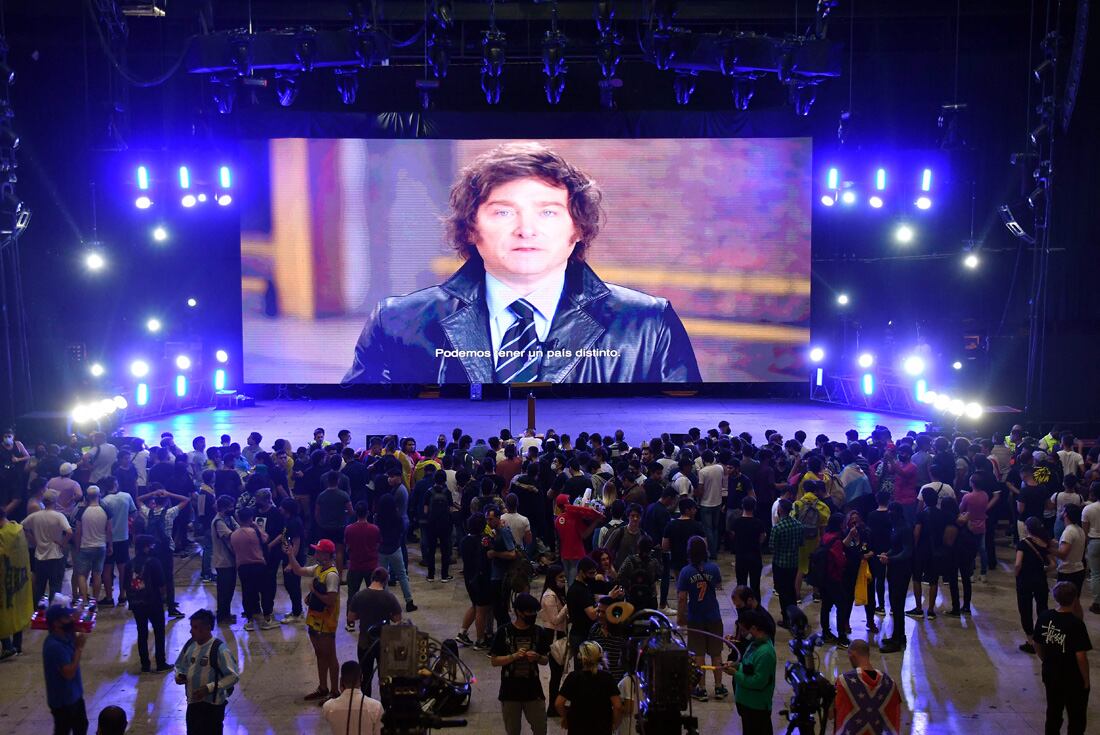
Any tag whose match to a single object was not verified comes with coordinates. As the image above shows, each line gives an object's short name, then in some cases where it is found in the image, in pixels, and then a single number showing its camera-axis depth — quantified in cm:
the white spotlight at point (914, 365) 2147
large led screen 2144
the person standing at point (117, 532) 1025
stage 1914
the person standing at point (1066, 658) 692
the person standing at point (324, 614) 788
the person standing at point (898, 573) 918
